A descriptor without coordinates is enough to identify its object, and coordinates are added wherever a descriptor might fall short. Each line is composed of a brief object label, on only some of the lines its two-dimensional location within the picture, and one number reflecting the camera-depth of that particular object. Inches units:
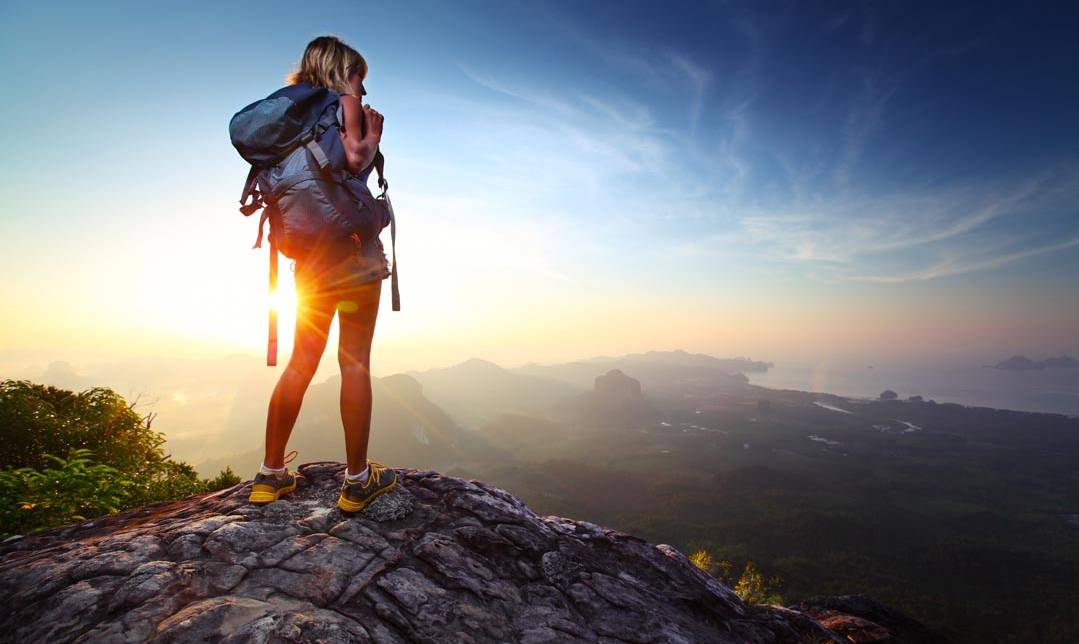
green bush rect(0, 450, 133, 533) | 162.1
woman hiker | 123.1
